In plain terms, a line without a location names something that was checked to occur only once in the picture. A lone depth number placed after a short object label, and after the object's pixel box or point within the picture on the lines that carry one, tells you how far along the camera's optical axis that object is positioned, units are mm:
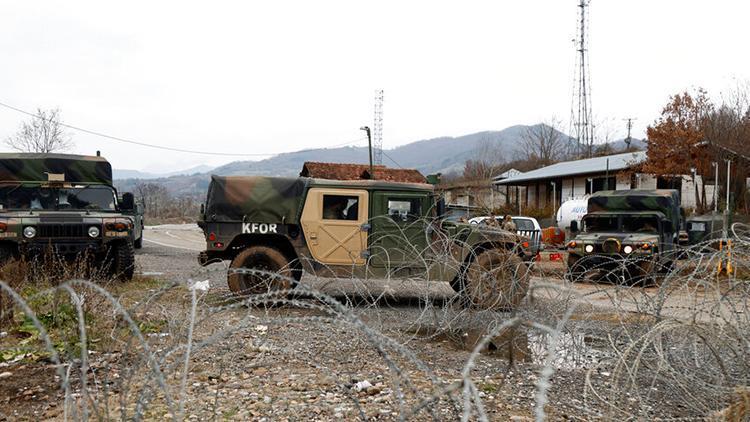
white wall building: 27750
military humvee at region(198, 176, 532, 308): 7867
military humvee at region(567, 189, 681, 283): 11094
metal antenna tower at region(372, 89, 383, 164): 56278
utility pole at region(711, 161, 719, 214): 21764
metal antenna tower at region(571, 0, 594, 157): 37781
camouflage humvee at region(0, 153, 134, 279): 8570
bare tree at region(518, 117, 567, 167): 54903
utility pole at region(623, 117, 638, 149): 41531
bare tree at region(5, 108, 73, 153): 30531
